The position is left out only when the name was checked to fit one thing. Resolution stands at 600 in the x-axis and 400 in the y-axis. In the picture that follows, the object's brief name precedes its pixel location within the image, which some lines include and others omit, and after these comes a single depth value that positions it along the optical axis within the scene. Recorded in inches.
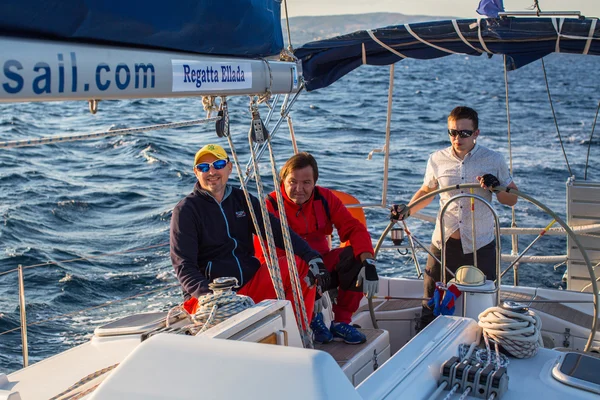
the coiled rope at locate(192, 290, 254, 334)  98.5
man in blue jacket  125.4
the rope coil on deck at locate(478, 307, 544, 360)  103.8
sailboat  61.2
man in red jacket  140.0
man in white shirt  145.9
